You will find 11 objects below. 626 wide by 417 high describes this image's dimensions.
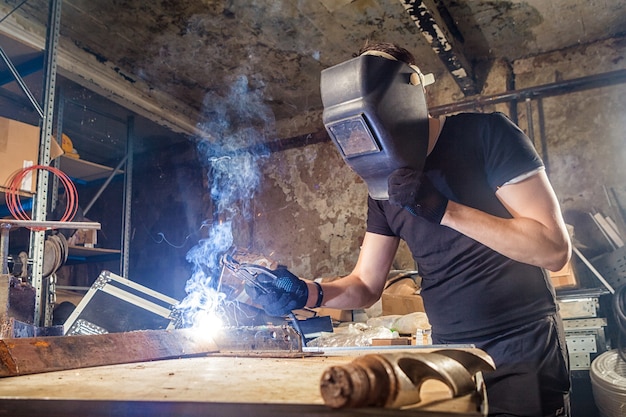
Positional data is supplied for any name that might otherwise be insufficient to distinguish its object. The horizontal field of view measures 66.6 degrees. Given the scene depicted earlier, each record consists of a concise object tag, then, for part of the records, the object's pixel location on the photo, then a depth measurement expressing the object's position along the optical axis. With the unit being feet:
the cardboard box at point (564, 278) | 10.46
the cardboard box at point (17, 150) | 9.51
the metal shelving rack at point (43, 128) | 9.45
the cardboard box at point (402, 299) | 11.86
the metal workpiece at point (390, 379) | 1.99
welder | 4.24
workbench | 2.09
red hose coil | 9.50
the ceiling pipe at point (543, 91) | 12.48
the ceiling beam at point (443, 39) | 10.16
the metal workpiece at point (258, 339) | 4.76
